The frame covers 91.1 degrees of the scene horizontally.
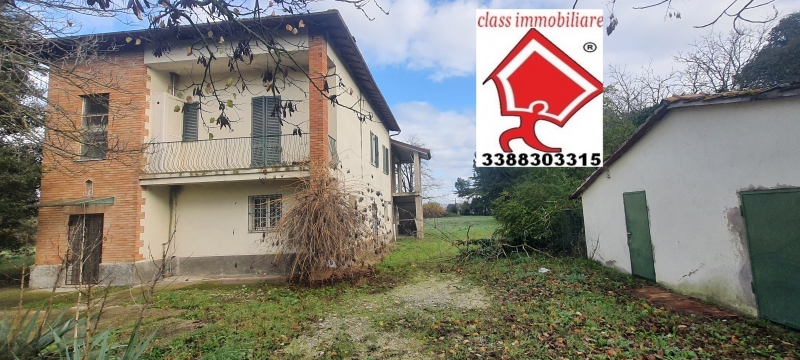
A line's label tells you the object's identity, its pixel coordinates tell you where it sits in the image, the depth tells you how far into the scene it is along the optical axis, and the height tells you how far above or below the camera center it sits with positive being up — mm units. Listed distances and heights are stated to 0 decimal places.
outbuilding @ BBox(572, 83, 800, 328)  4730 +129
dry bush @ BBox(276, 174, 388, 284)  8391 -294
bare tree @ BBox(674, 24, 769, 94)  15008 +5549
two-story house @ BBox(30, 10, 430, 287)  10109 +1373
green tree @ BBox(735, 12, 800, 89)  12023 +4651
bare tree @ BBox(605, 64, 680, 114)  17109 +5127
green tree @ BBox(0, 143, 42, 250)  10227 +978
